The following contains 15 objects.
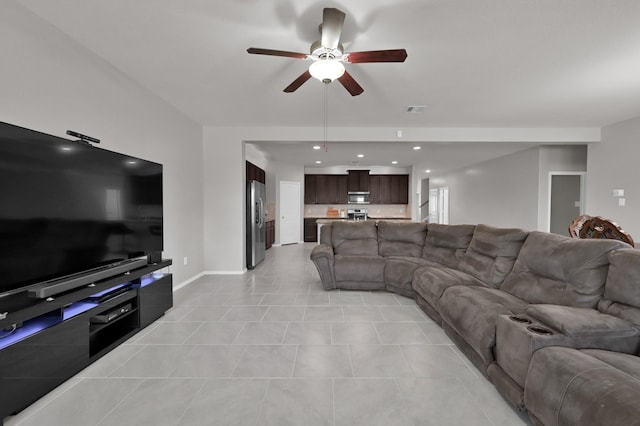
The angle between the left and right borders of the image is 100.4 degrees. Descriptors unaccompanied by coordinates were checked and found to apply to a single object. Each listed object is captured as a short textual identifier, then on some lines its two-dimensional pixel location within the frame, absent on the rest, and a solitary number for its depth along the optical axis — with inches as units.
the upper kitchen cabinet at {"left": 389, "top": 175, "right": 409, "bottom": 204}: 360.5
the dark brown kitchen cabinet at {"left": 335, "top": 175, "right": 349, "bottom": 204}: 359.6
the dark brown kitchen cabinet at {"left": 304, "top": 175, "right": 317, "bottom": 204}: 358.9
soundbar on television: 66.7
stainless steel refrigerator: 203.0
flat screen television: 63.0
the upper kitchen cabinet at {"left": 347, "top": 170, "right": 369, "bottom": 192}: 356.2
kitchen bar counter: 353.7
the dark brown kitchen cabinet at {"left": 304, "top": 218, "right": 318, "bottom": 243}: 352.8
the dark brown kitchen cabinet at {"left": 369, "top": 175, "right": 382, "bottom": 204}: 360.8
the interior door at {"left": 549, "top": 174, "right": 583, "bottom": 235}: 259.7
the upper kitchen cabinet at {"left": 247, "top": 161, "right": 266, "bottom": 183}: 221.1
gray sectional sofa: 47.0
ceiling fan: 72.6
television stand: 59.7
